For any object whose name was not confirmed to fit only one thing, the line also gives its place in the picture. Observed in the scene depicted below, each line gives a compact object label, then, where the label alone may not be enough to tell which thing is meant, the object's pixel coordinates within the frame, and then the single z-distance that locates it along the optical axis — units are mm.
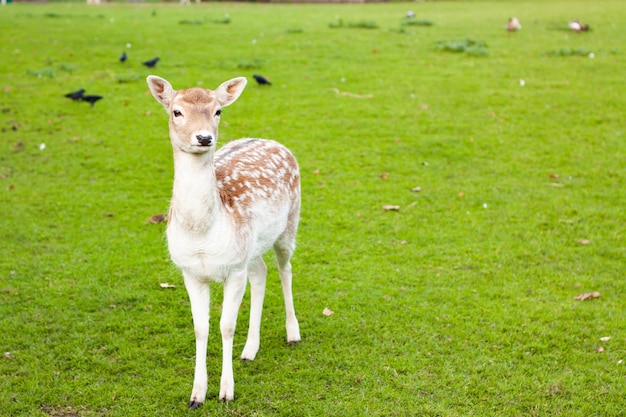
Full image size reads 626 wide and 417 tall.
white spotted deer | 5059
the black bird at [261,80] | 14820
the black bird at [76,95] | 13633
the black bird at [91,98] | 13508
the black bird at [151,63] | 15828
